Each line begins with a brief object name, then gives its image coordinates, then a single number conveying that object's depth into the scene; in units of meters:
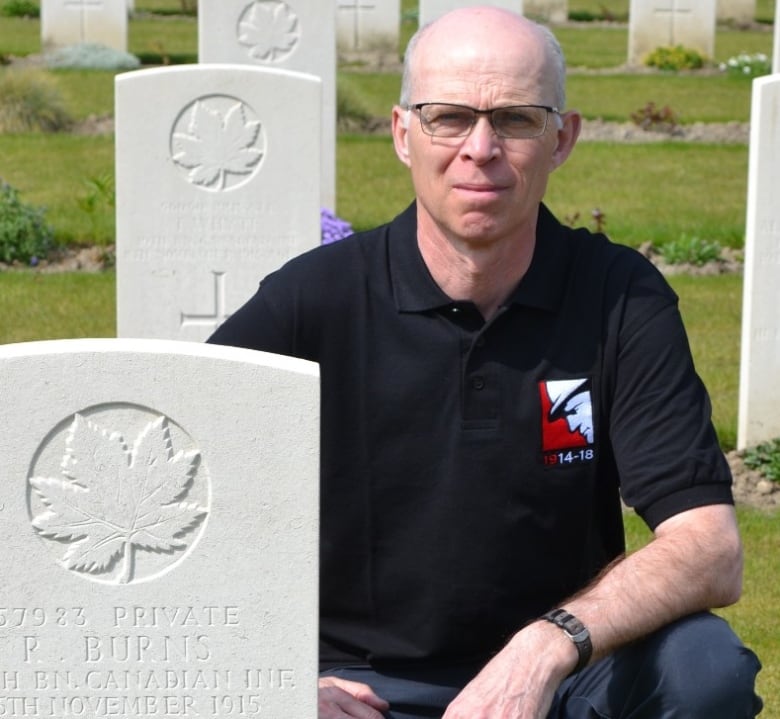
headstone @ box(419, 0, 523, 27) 10.93
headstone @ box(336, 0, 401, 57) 17.03
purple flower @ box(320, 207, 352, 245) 7.57
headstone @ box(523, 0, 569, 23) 21.73
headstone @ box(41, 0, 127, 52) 16.94
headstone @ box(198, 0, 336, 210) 9.61
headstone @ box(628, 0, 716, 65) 18.12
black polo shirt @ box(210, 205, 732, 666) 2.96
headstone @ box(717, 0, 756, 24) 22.61
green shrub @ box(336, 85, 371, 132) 13.01
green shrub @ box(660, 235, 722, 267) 9.19
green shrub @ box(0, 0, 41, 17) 20.77
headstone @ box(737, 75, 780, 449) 6.08
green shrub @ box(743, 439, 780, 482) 6.11
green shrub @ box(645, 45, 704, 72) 17.45
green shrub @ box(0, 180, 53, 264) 9.02
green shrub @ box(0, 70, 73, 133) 12.45
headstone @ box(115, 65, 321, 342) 6.61
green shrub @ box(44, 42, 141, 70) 15.66
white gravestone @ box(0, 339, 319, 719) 2.53
